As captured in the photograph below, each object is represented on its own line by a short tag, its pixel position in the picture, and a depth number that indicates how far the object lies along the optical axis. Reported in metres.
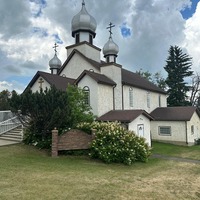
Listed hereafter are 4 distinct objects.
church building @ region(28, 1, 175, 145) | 20.52
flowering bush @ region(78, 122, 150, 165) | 13.36
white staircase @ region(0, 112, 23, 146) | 17.60
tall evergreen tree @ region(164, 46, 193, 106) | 41.69
